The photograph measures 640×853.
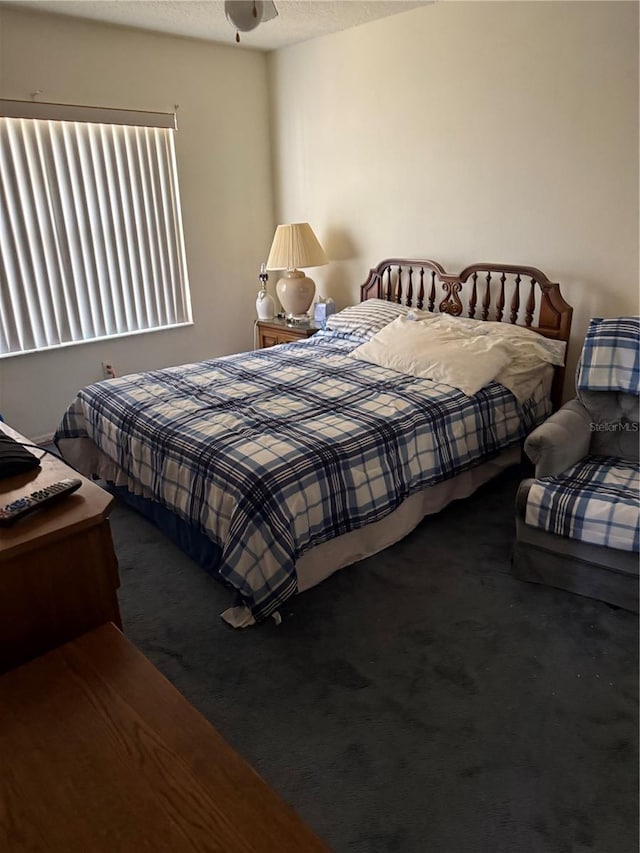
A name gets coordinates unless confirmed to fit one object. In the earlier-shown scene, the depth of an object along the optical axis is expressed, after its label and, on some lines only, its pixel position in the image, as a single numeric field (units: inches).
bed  83.7
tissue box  165.5
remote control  46.6
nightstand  162.4
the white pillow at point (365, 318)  142.0
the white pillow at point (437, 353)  113.3
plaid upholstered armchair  82.4
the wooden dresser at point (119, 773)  33.3
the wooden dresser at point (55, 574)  46.0
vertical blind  137.1
